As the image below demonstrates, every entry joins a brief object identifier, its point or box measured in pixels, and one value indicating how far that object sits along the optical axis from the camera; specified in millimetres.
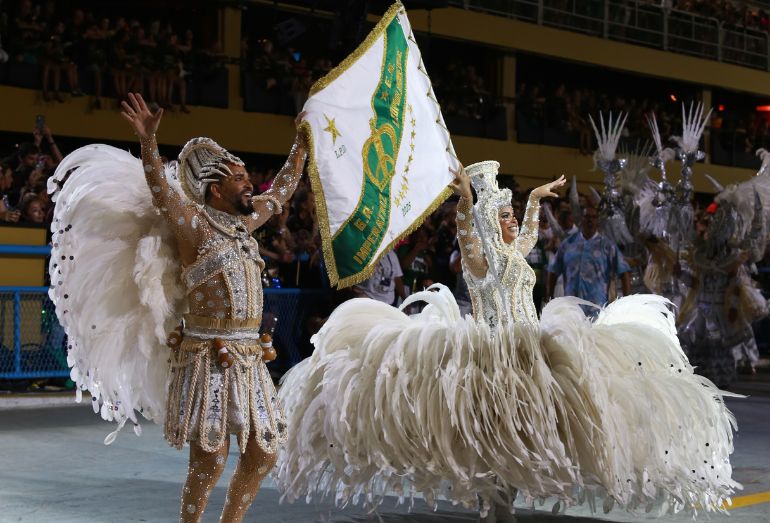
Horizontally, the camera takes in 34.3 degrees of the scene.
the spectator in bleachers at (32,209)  11500
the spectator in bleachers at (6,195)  11273
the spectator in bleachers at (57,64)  16016
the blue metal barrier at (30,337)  10758
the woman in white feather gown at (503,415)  5766
